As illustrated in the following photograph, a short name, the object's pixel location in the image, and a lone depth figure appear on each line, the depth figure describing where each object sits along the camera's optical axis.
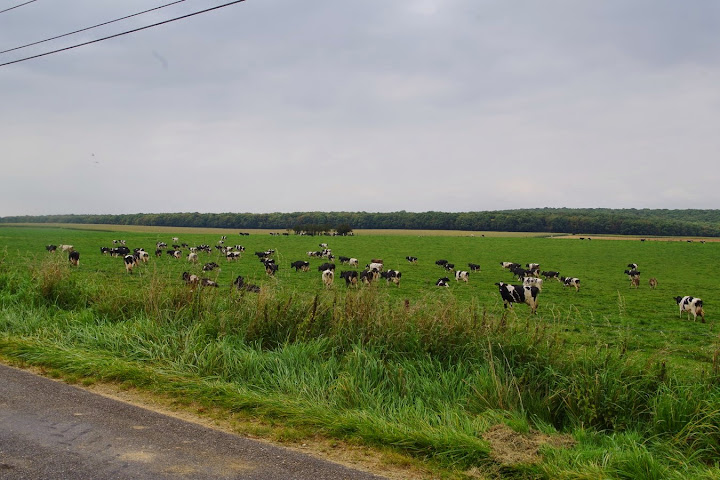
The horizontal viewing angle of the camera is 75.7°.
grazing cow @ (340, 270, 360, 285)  26.21
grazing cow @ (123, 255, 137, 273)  29.45
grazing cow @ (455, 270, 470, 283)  32.41
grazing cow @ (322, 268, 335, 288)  27.60
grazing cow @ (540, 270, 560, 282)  34.96
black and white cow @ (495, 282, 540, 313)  21.28
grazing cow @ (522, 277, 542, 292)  28.41
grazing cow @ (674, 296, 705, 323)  19.39
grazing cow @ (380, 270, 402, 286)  29.23
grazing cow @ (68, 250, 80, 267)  31.31
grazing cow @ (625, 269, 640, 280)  31.61
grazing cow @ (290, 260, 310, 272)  36.03
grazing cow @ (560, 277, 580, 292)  29.03
